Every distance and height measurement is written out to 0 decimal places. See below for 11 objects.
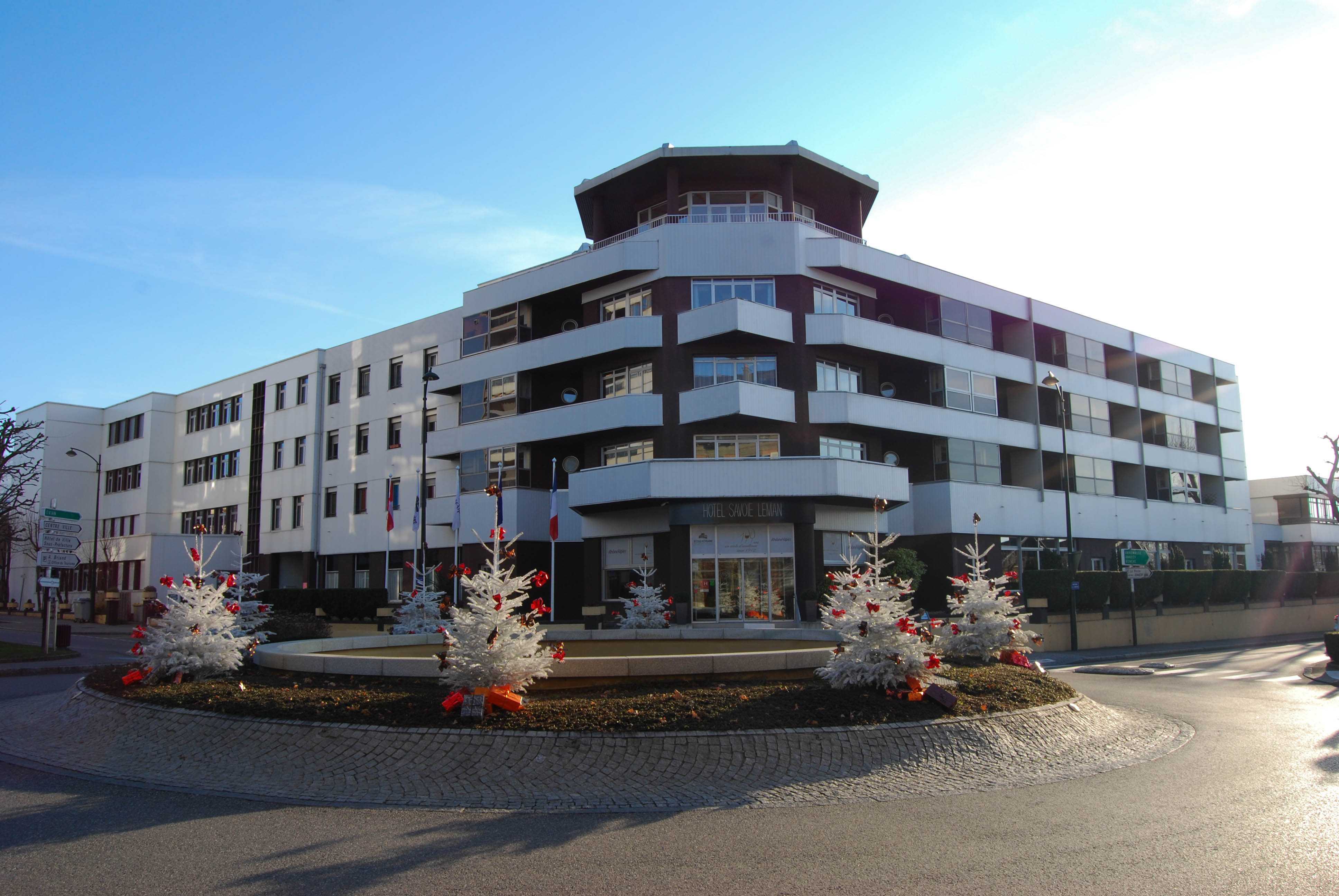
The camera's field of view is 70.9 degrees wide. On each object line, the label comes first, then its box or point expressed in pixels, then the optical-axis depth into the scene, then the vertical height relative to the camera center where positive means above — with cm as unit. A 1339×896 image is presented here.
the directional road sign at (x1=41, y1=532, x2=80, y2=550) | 2372 +100
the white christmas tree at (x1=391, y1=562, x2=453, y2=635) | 2483 -105
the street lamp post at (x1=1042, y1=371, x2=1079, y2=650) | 3160 +66
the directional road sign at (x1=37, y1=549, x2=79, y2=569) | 2356 +54
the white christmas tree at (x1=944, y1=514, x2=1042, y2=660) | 1628 -105
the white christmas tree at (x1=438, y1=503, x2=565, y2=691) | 1084 -82
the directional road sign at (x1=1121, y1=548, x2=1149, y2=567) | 3462 +17
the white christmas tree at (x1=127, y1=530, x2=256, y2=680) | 1354 -89
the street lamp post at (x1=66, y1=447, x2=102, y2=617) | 5316 +389
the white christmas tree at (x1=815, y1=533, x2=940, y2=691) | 1200 -101
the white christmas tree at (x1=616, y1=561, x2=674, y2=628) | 2680 -113
